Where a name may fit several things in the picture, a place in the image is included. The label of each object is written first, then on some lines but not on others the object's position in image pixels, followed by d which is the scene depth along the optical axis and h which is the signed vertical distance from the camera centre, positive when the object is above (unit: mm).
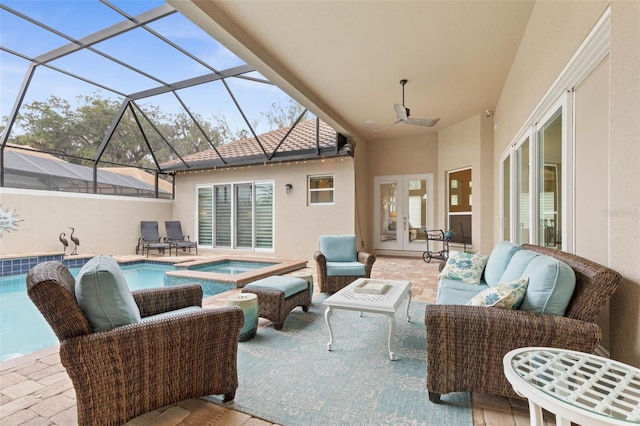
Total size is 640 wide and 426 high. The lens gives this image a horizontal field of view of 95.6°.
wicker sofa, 1499 -670
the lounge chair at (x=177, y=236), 8891 -754
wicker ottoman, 2959 -885
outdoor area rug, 1688 -1180
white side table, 868 -593
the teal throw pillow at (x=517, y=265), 2164 -420
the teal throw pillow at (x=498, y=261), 2771 -495
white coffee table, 2324 -762
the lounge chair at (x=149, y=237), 8742 -743
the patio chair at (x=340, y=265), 4141 -779
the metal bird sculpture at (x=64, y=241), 7255 -711
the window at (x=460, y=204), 6973 +207
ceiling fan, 4387 +1497
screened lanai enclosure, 4469 +2518
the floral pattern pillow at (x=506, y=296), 1757 -518
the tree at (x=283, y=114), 6582 +2330
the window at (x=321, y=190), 7617 +606
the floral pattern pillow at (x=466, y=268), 3178 -626
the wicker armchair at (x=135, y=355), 1376 -768
